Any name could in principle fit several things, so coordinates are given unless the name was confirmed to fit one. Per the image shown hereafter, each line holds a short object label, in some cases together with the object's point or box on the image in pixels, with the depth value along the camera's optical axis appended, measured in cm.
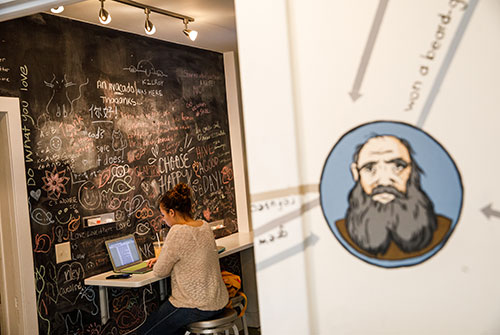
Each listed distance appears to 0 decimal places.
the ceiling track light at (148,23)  352
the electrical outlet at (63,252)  337
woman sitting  329
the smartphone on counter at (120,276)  353
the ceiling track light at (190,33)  391
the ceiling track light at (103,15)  315
